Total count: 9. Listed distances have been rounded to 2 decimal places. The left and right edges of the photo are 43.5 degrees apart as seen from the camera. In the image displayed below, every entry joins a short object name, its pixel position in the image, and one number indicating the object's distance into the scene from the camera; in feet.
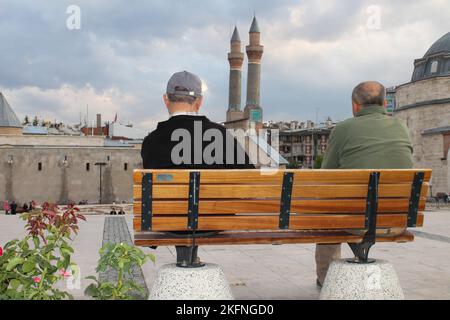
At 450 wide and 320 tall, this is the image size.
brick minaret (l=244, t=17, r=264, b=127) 224.31
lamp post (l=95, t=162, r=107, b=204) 177.69
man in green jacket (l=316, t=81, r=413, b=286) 14.26
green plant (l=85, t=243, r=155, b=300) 13.48
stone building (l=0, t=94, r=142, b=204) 170.81
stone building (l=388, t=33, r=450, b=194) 150.30
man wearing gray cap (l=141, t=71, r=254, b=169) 13.00
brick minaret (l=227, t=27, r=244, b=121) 235.81
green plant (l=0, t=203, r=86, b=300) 12.77
